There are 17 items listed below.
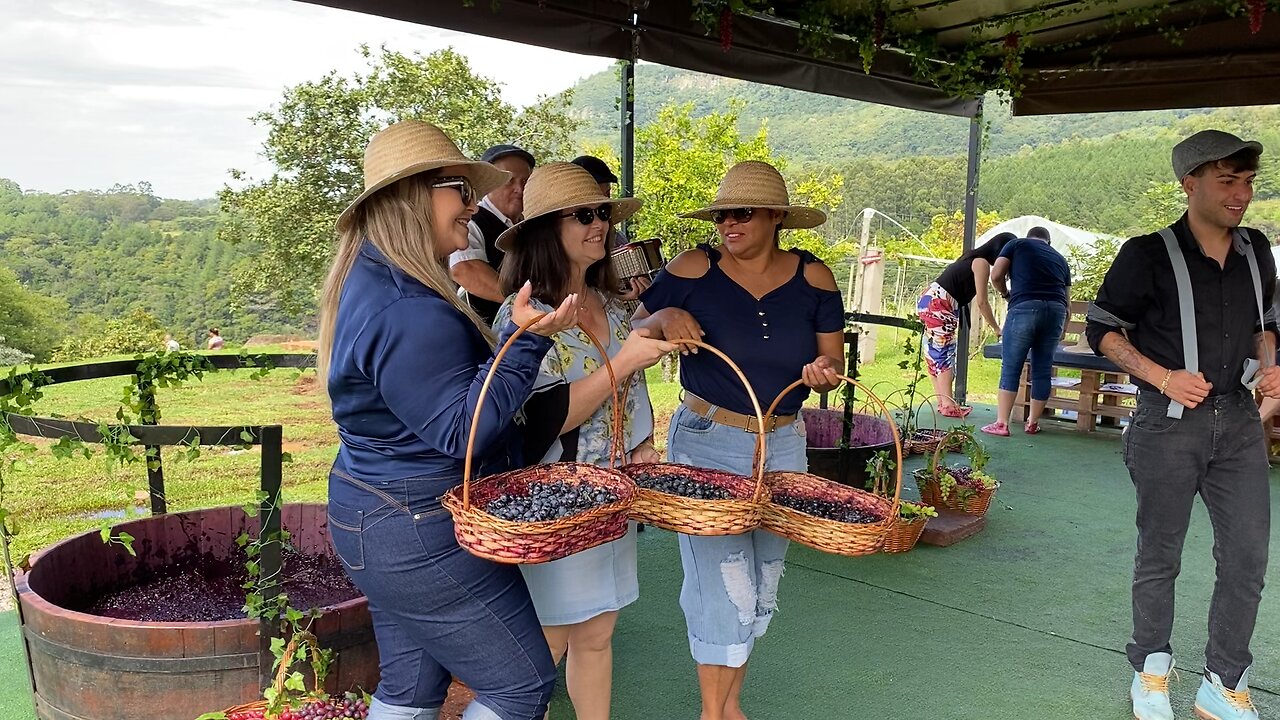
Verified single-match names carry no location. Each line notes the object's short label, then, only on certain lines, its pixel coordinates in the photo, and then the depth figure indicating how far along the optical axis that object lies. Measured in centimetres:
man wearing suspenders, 258
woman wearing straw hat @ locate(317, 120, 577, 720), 156
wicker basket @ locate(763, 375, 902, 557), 198
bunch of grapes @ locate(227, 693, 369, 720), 198
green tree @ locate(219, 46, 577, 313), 1174
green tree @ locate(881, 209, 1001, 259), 1755
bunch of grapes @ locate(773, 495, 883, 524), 216
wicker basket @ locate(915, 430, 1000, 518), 466
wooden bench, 701
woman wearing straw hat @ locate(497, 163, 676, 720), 213
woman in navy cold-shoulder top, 245
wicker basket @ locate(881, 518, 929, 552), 383
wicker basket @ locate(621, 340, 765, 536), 192
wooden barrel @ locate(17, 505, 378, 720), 209
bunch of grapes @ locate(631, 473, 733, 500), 210
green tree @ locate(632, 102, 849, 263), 1176
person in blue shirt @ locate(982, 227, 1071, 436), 649
